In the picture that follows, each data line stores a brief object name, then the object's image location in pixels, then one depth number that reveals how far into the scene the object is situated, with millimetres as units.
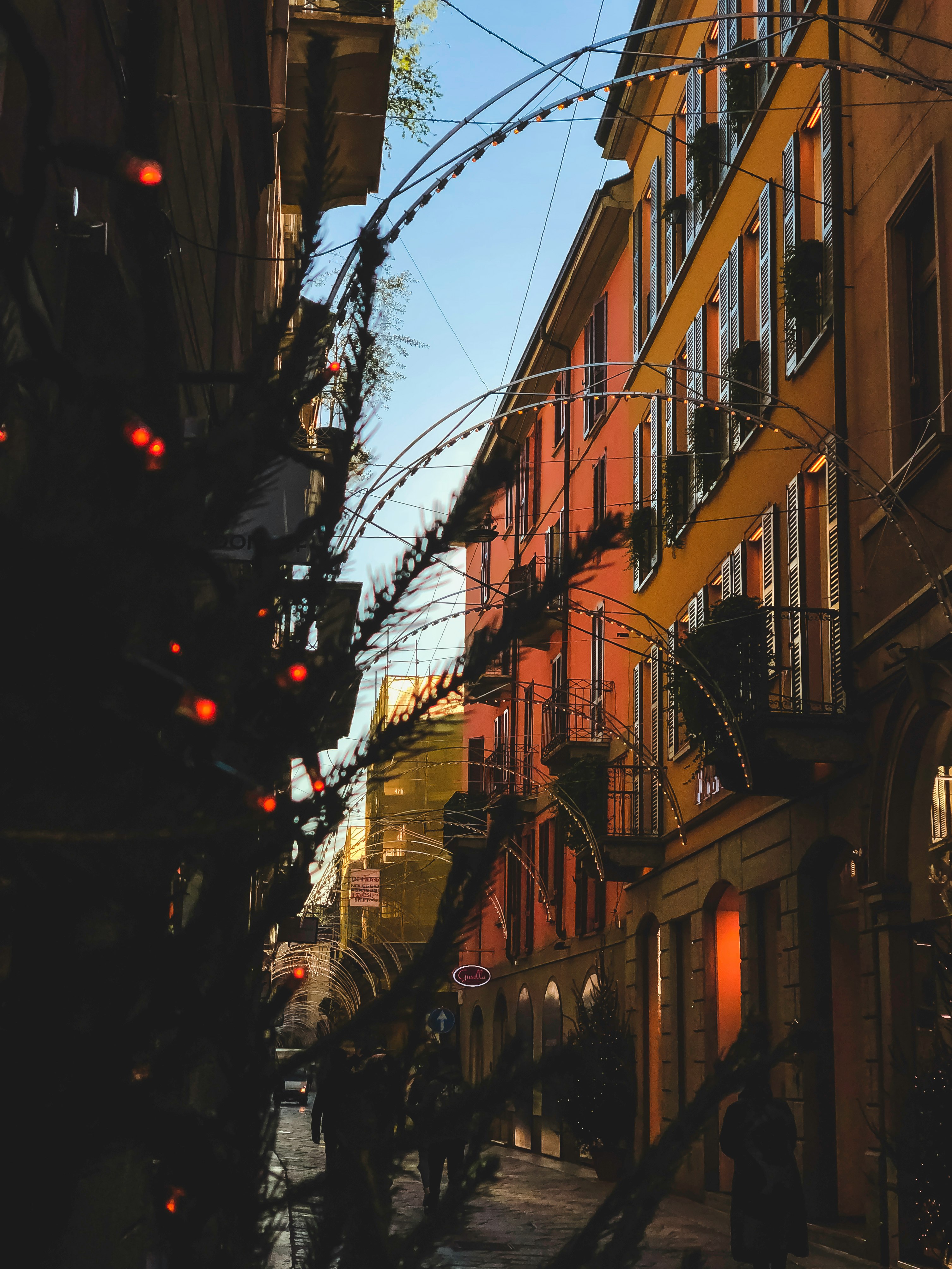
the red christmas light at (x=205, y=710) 1741
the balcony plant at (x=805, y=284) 16281
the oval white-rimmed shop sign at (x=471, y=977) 27531
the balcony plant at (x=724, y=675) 15516
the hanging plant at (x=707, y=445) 21047
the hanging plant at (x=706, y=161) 21641
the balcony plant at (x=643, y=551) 17141
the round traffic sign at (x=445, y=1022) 22311
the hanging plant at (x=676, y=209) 23766
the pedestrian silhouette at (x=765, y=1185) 9633
